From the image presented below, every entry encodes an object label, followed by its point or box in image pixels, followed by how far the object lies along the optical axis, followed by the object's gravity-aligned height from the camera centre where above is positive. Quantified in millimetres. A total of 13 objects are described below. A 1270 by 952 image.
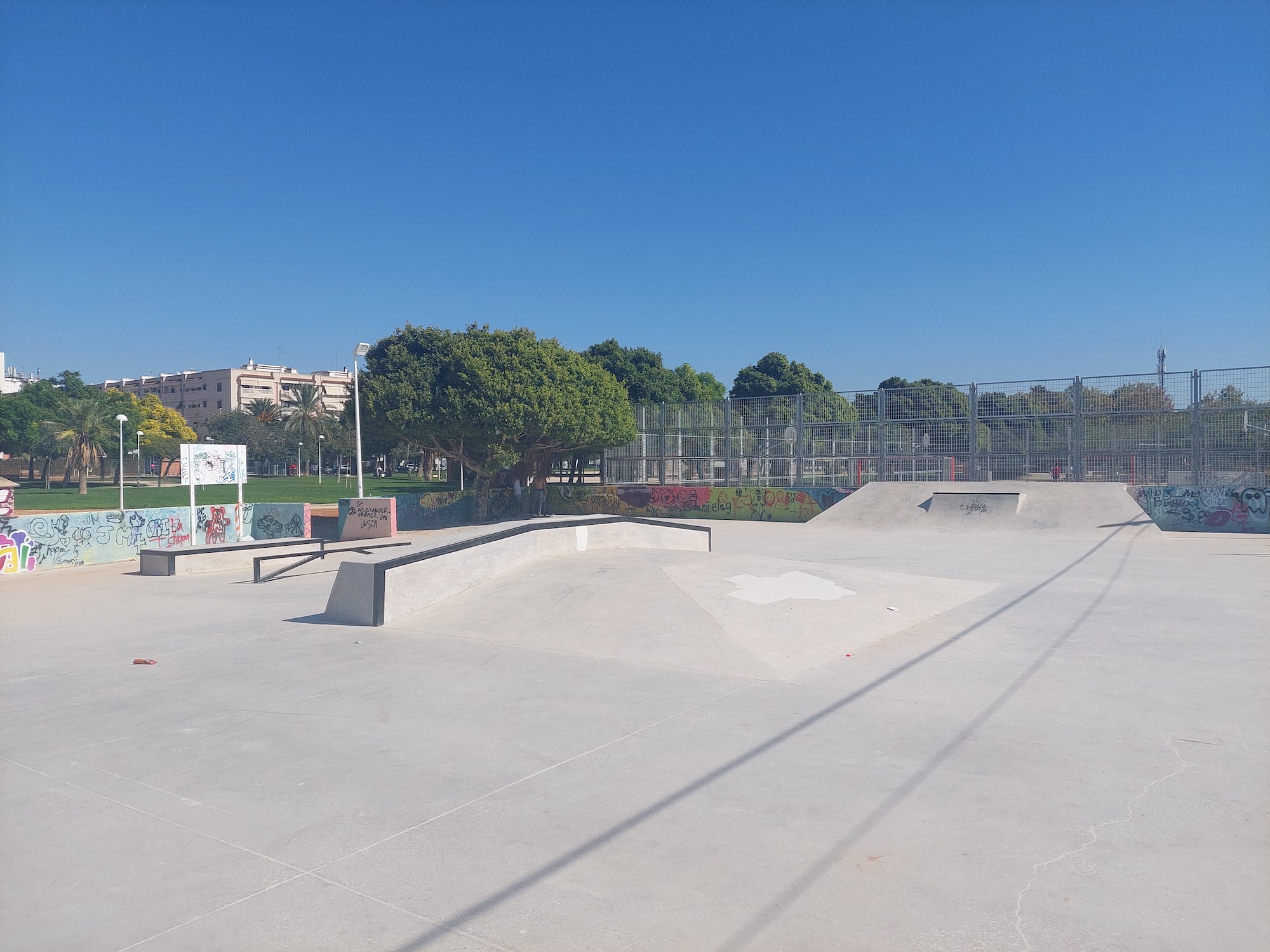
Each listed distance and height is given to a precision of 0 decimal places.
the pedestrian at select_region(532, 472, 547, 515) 37312 -1244
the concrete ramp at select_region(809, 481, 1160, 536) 24469 -1677
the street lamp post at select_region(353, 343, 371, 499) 25578 +2560
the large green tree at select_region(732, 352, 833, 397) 71625 +7403
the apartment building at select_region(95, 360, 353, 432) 133875 +14232
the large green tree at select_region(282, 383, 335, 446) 91625 +6039
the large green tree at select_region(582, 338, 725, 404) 61031 +7101
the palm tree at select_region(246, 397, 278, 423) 105000 +7971
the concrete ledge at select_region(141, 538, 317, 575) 18016 -1924
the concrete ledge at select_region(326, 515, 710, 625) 10992 -1503
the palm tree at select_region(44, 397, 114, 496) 65500 +3650
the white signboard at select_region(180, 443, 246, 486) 21078 +211
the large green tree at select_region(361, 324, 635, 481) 31000 +2618
